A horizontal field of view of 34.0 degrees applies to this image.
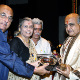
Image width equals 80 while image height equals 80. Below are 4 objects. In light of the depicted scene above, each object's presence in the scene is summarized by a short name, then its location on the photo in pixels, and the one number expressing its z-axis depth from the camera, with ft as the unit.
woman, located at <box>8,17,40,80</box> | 6.26
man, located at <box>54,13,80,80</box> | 6.23
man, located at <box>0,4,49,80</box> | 5.18
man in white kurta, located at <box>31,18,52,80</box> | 9.11
